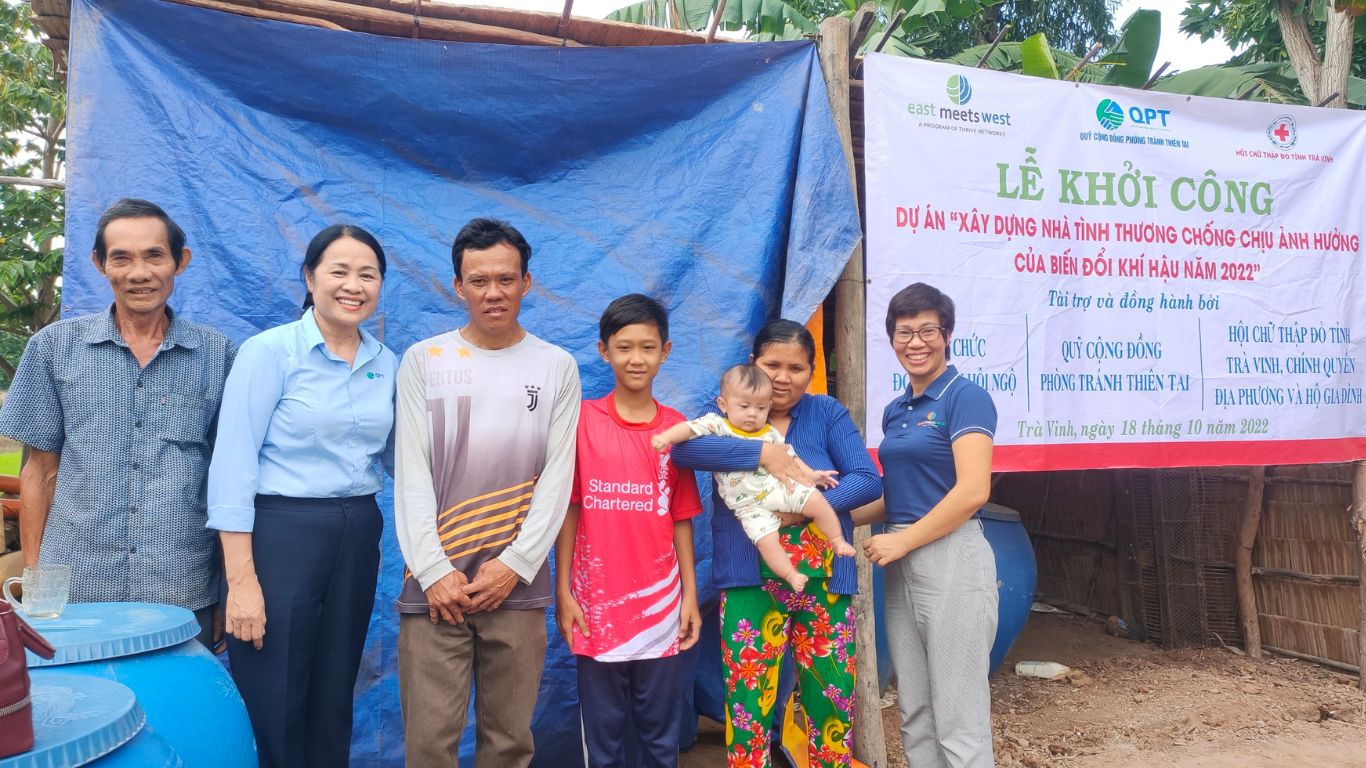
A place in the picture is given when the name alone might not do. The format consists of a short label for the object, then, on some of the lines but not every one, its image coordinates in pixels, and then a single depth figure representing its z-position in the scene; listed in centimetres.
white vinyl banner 353
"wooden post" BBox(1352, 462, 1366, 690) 443
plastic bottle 494
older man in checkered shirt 216
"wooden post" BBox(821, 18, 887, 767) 340
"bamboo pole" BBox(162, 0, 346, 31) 299
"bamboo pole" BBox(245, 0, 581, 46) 304
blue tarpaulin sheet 287
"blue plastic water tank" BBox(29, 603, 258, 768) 178
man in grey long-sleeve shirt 222
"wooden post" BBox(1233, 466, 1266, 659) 516
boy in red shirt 244
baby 241
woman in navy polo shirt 234
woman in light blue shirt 212
